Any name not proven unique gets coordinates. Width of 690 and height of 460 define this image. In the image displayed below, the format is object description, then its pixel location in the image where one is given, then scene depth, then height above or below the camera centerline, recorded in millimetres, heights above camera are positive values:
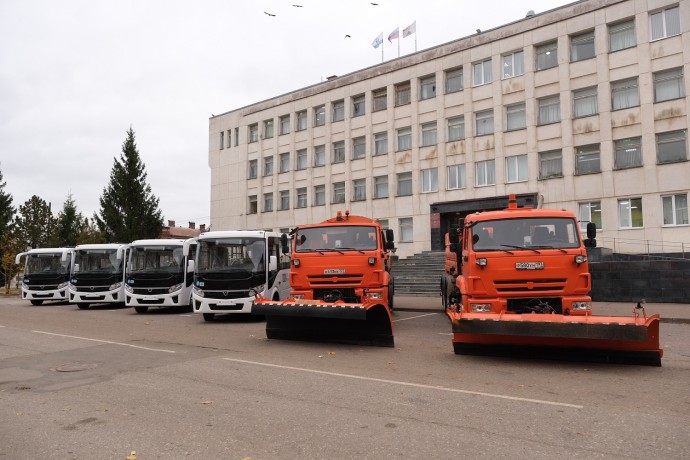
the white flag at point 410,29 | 37469 +16828
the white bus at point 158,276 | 19609 -23
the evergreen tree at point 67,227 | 48594 +4558
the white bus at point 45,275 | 25109 +63
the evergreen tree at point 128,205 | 50938 +6737
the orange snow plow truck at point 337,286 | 10633 -288
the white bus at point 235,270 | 15555 +134
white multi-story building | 26844 +8454
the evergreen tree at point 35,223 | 47438 +4815
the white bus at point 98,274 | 22281 +67
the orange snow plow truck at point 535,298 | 8172 -455
